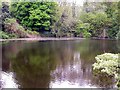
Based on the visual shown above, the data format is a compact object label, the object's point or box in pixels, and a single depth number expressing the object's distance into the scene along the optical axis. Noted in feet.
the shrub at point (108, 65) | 20.48
